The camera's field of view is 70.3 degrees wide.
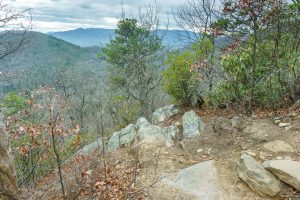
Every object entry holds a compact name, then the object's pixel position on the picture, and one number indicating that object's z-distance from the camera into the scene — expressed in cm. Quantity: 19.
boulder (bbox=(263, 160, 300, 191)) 366
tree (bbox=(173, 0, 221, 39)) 891
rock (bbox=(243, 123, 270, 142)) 493
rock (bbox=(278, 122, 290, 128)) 511
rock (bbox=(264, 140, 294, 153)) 436
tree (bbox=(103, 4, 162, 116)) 1201
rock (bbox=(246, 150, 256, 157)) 449
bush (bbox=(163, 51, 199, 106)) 771
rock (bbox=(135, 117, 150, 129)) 684
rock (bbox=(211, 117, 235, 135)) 558
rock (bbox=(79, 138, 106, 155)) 663
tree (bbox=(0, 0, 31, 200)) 313
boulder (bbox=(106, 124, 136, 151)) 633
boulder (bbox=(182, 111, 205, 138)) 594
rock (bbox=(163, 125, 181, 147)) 582
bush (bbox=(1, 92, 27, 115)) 1158
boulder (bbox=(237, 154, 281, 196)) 376
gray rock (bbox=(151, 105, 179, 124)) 826
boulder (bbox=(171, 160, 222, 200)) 401
